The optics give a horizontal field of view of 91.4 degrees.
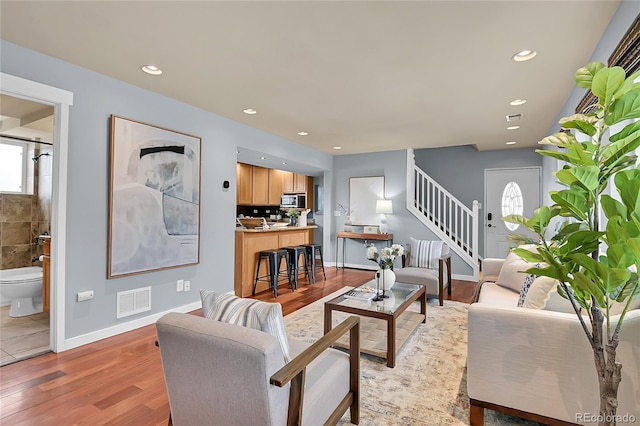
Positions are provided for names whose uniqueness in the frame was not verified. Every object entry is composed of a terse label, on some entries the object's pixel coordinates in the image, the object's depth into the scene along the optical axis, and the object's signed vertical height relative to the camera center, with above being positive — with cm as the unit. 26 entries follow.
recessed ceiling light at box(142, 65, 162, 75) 272 +127
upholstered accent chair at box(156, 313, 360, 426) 114 -64
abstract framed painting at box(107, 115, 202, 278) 298 +15
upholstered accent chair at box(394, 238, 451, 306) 403 -72
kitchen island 452 -56
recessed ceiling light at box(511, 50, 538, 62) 241 +128
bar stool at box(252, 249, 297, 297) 459 -75
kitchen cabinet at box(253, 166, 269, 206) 780 +71
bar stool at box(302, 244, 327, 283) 537 -70
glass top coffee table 249 -92
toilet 337 -90
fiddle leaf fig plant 113 +1
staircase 560 +2
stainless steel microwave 772 +34
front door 616 +36
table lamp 624 +16
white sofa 146 -75
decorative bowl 635 -17
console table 620 -43
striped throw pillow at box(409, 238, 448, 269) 442 -53
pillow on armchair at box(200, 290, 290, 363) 133 -44
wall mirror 657 +38
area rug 185 -118
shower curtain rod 455 +108
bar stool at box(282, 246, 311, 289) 496 -73
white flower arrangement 310 -40
